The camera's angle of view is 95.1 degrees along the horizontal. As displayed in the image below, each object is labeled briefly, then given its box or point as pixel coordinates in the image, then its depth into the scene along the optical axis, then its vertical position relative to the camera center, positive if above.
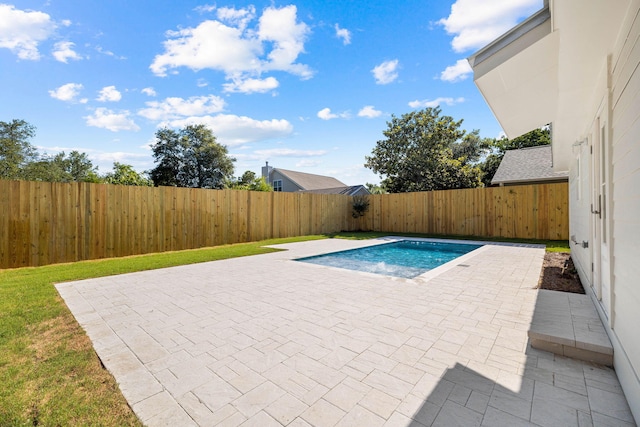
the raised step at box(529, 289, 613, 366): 2.38 -1.10
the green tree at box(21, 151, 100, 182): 24.02 +4.40
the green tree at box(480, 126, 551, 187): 25.91 +6.29
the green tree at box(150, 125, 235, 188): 22.77 +4.35
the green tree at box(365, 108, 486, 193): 20.09 +4.00
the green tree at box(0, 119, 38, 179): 22.25 +5.29
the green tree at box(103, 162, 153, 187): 20.48 +2.67
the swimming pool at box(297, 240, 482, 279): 6.83 -1.30
